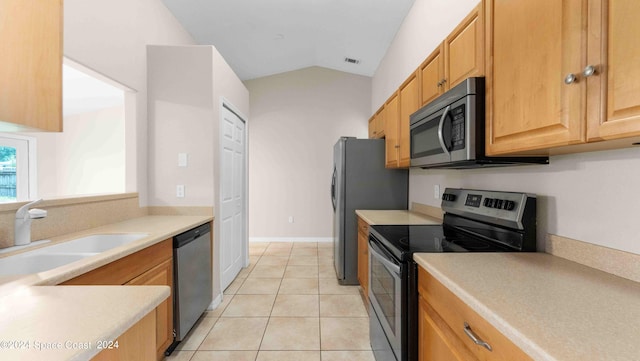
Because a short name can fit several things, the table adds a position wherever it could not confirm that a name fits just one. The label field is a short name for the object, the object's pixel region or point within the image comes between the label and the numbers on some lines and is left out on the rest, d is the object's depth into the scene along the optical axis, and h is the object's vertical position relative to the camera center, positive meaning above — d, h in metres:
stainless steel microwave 1.29 +0.25
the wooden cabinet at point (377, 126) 3.23 +0.67
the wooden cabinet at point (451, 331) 0.74 -0.50
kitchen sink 1.27 -0.41
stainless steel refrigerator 3.09 -0.11
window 3.39 +0.12
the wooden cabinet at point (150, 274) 1.25 -0.52
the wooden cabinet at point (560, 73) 0.70 +0.33
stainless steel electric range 1.27 -0.35
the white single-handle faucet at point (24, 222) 1.37 -0.23
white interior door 2.89 -0.23
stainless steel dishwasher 1.90 -0.77
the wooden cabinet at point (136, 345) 0.68 -0.45
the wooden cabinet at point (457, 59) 1.32 +0.68
